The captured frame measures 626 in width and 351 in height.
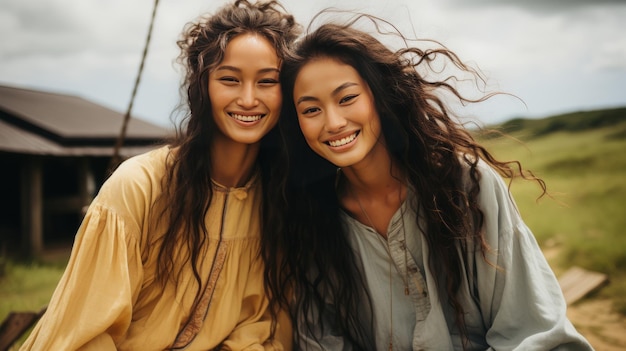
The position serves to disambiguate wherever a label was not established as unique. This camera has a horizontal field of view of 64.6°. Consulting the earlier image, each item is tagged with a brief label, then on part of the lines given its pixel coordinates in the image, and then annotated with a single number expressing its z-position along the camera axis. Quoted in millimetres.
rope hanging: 3375
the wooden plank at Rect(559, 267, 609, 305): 5316
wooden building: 8359
